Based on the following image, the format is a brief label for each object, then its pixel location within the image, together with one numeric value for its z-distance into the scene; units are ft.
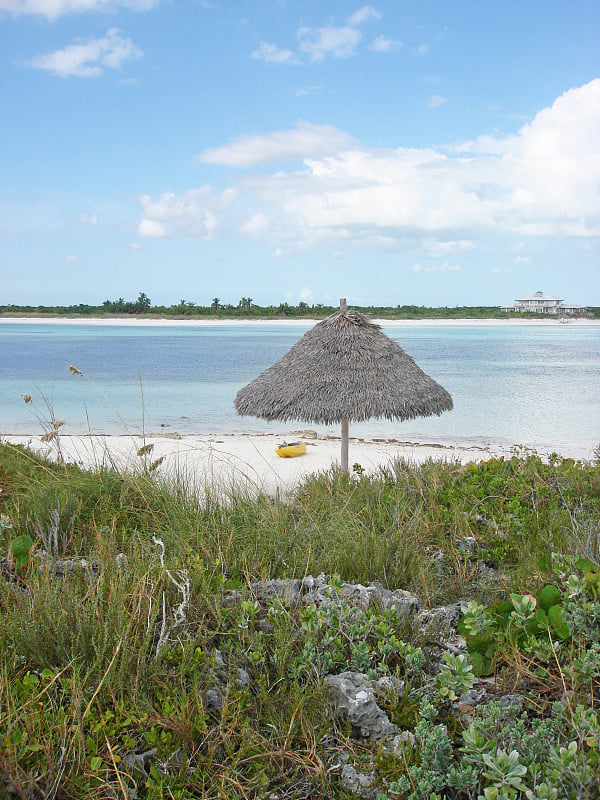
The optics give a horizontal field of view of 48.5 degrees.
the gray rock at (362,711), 6.95
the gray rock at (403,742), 6.57
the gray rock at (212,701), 7.41
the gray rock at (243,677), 7.64
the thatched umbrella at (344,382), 24.72
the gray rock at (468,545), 13.43
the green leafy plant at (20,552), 10.35
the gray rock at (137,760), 6.55
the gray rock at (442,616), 9.04
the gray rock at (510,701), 7.19
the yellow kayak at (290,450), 35.29
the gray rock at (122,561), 9.94
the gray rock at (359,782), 6.34
